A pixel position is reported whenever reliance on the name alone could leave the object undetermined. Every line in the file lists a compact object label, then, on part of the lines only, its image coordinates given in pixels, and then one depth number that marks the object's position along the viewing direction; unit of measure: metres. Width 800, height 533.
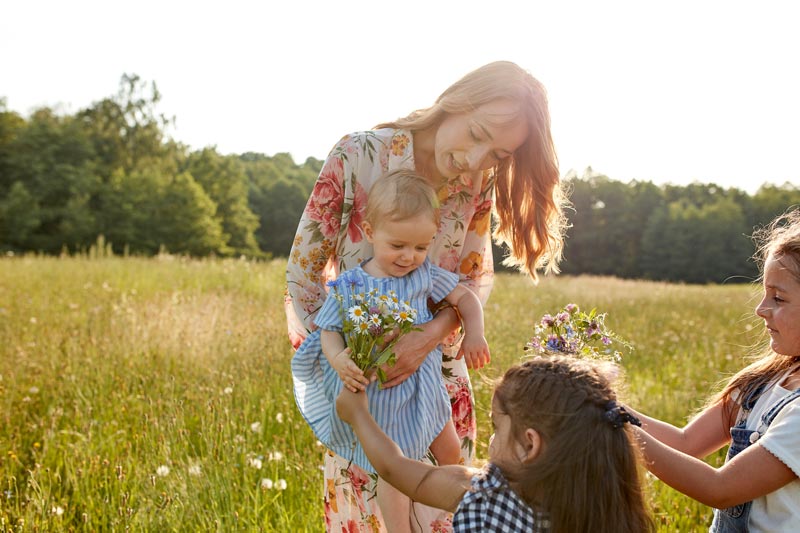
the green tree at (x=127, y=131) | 47.88
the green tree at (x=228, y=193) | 52.59
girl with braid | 1.62
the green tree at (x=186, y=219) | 45.84
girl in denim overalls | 1.83
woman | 2.41
